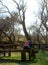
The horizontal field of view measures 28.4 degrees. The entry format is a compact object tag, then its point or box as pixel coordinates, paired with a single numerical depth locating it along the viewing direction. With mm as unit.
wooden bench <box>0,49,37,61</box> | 5357
